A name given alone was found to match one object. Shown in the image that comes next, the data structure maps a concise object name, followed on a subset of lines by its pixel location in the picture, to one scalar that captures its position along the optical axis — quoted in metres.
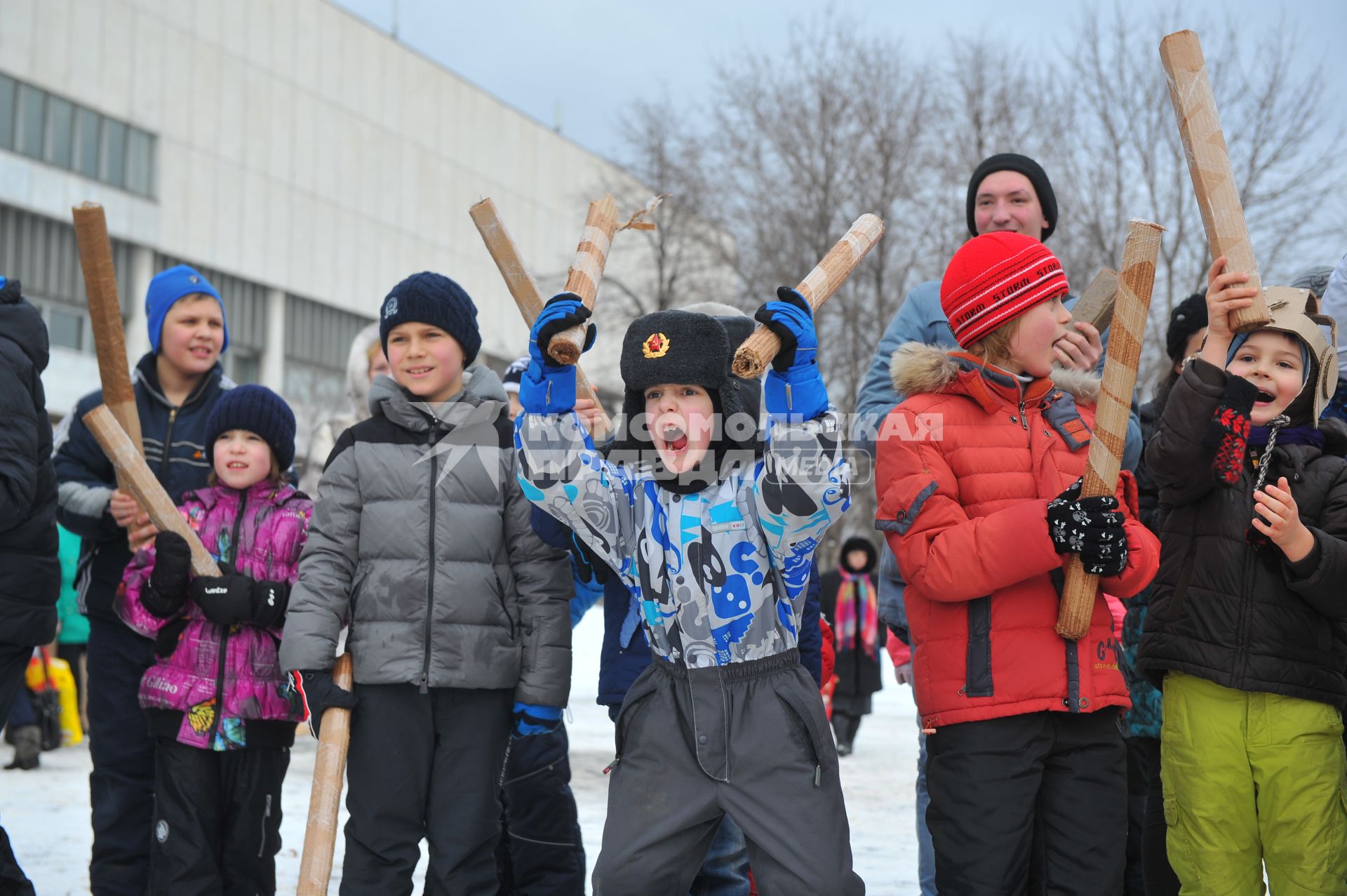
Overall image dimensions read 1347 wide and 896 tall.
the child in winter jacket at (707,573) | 3.04
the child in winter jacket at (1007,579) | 3.06
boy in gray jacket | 3.75
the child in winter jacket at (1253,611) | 3.30
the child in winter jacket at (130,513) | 4.37
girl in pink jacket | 4.07
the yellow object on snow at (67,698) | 9.38
